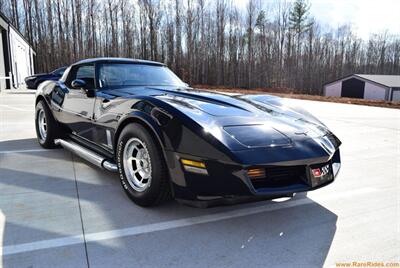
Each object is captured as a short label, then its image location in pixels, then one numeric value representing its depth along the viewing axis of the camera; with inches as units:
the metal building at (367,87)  1698.1
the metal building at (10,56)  641.6
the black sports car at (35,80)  586.7
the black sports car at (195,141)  83.3
